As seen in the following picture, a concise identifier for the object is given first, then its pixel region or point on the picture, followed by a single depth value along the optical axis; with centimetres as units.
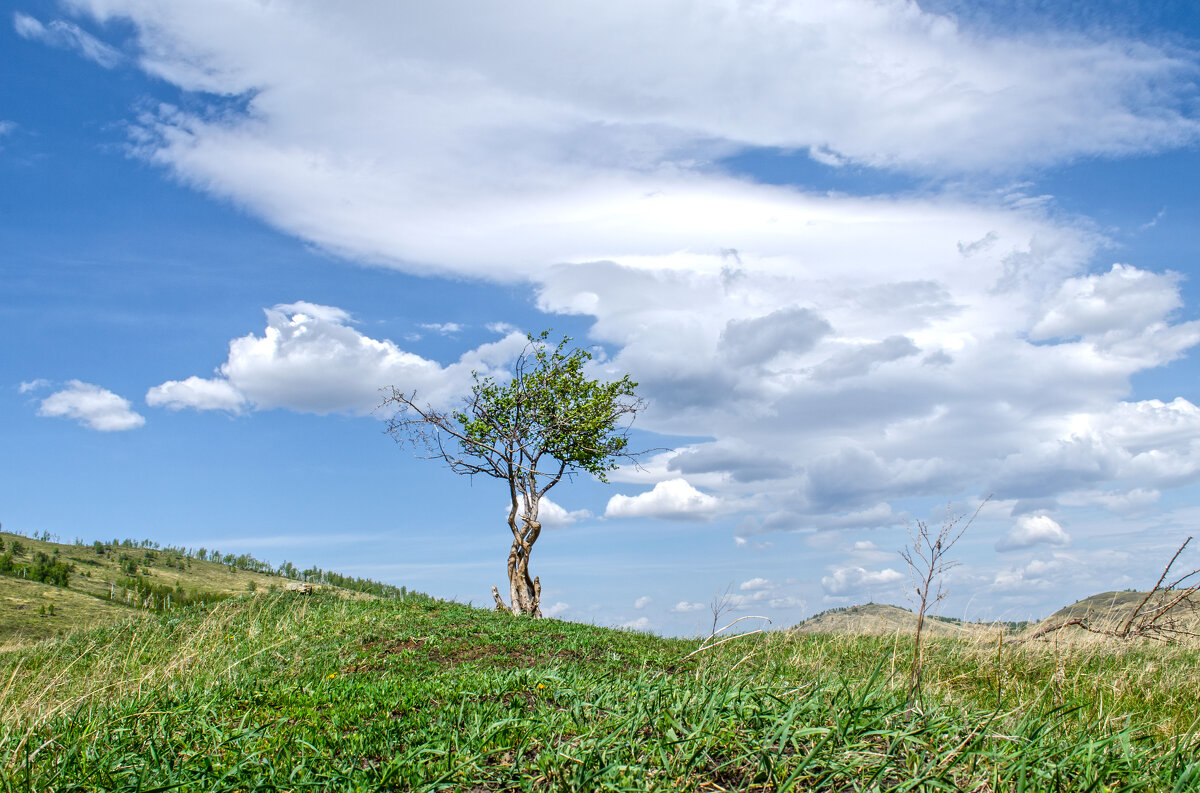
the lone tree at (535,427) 1806
